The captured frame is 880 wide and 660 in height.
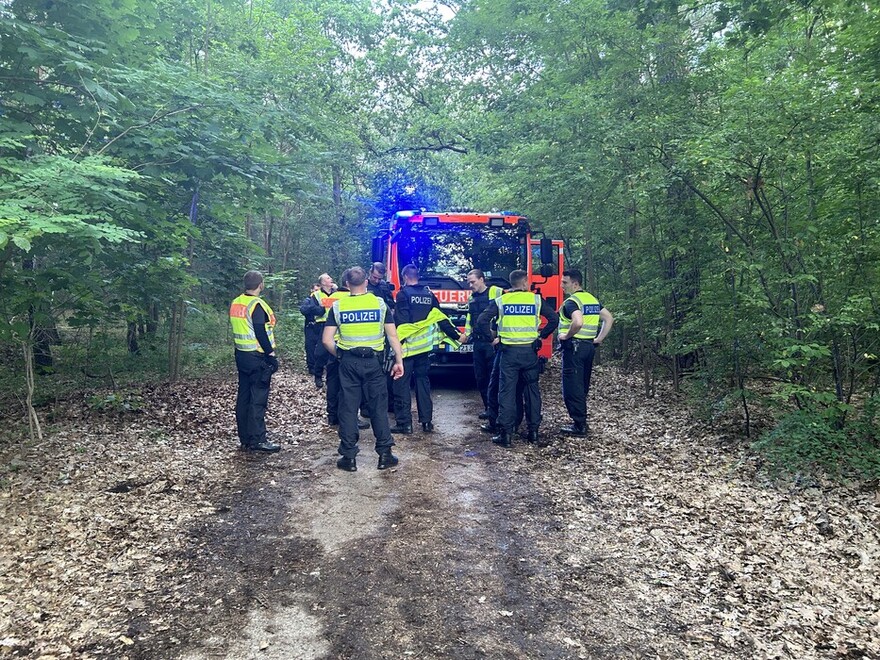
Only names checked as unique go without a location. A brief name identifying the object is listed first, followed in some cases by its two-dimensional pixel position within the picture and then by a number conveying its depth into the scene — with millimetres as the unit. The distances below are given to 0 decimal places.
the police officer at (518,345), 6922
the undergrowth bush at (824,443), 5312
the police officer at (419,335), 7742
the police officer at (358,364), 6082
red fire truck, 10234
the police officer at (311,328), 10711
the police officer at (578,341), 7324
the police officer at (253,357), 6598
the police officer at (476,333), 8266
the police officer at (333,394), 7651
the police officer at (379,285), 8555
